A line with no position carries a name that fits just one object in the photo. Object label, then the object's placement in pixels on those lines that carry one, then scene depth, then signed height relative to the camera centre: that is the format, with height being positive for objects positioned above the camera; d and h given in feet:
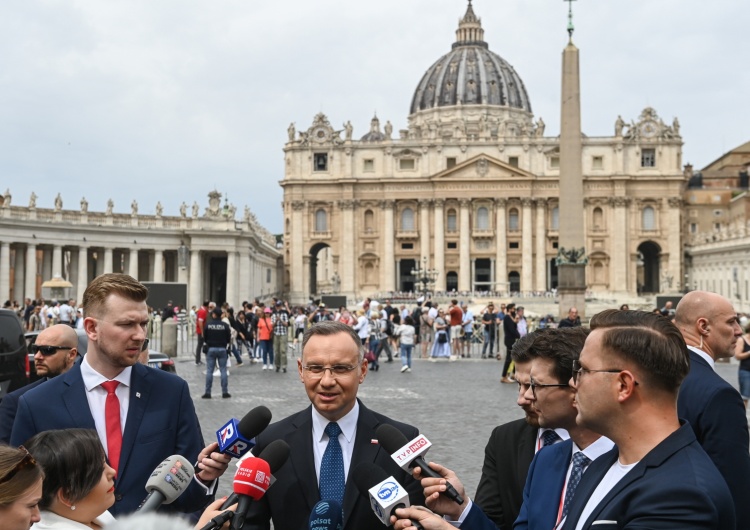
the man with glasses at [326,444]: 11.25 -2.05
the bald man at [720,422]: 12.48 -1.90
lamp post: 224.94 +6.38
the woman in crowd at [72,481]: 9.93 -2.23
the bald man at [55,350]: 20.76 -1.37
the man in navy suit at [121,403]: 12.50 -1.65
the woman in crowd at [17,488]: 8.23 -1.92
